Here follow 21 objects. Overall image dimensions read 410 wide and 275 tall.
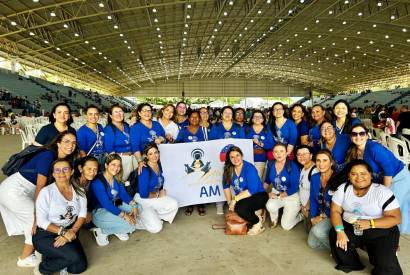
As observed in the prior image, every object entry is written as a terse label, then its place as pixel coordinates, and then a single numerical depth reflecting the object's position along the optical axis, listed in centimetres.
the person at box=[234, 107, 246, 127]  484
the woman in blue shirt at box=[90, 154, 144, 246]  323
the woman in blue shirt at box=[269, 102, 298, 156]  427
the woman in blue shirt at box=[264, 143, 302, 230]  361
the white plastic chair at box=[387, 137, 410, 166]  529
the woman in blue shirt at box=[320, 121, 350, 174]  336
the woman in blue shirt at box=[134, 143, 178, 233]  363
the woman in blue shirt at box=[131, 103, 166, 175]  405
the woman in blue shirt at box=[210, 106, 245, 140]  448
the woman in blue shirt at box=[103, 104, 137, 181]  393
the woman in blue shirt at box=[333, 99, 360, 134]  372
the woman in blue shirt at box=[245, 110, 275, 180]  438
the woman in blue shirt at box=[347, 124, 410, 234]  288
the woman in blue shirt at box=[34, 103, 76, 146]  312
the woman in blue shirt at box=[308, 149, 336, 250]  296
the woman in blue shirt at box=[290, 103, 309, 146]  463
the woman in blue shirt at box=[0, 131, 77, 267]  278
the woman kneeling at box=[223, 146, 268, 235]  346
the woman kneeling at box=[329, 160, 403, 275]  248
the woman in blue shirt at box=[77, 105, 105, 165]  376
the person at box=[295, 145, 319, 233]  348
